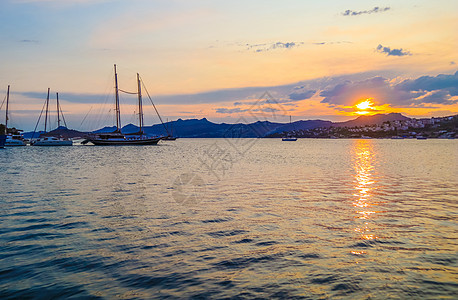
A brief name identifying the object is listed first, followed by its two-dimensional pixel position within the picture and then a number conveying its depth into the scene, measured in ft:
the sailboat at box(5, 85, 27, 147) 400.88
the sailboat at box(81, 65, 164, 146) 395.55
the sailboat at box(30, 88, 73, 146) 423.23
